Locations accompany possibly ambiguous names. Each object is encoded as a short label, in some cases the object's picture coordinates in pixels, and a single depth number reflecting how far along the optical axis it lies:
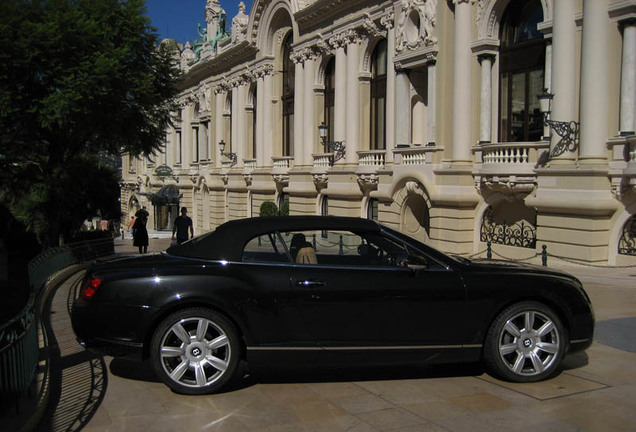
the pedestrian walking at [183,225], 17.62
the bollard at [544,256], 14.69
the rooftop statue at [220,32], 41.34
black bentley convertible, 5.55
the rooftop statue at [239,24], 36.34
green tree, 14.44
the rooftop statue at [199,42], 44.19
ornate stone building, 14.55
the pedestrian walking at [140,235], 19.58
